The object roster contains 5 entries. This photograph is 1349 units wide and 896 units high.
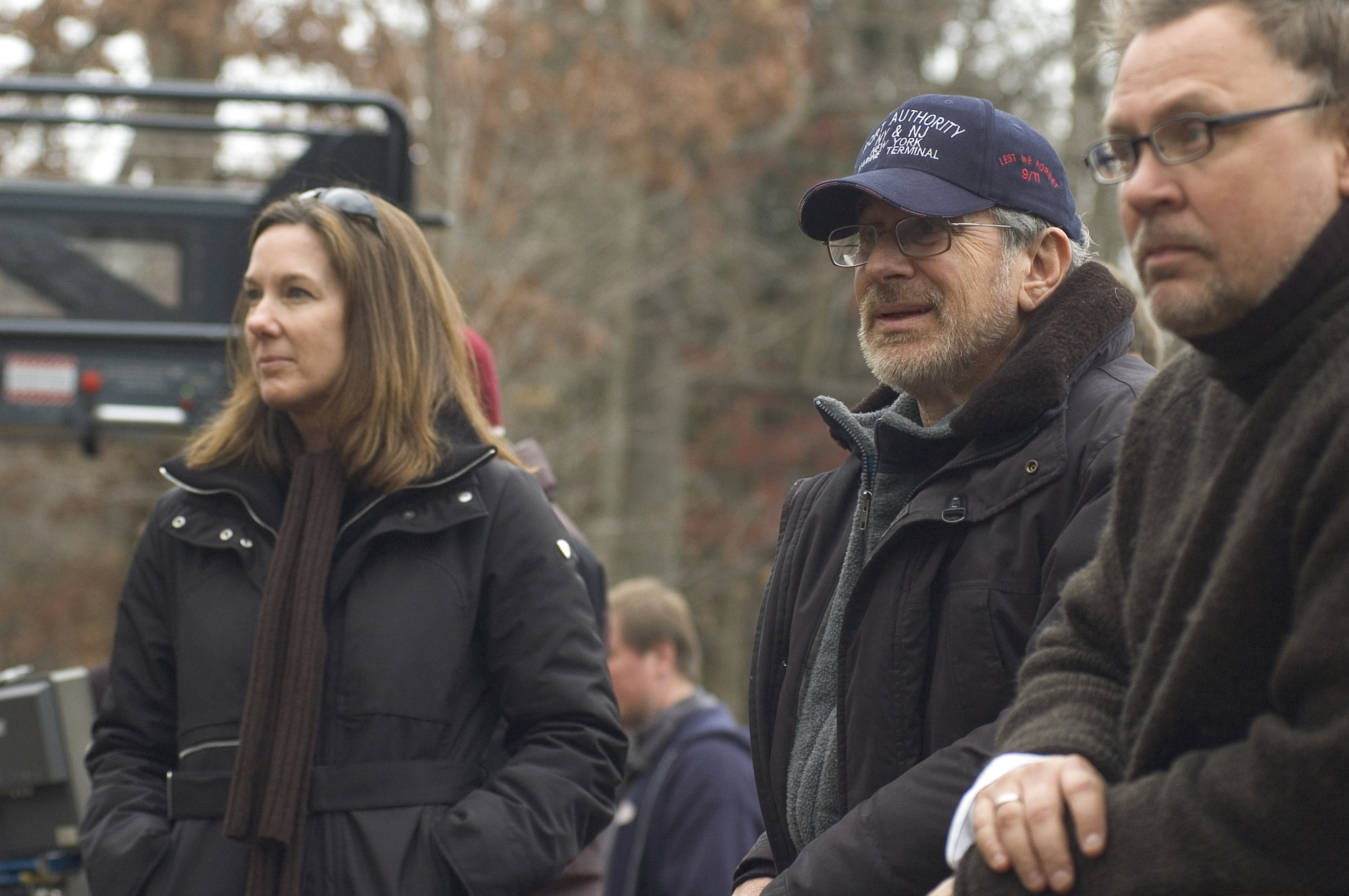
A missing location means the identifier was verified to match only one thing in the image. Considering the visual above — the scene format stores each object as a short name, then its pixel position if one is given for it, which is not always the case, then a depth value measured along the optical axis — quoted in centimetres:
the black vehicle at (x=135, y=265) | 1206
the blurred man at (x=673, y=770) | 1035
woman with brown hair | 634
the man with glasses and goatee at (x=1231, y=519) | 337
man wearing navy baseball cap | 499
